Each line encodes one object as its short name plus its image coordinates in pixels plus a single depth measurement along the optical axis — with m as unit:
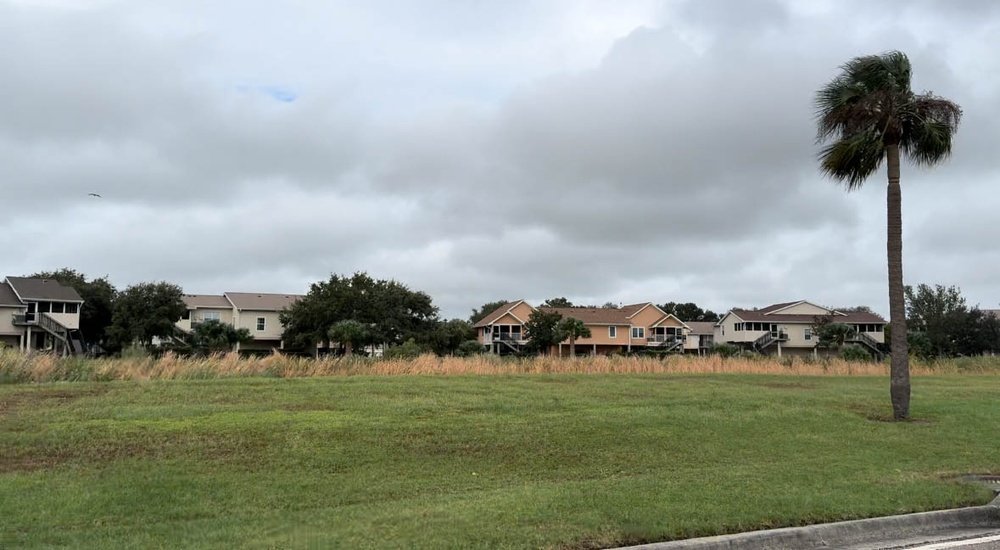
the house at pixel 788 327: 82.12
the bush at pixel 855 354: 43.97
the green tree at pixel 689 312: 129.62
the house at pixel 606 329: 78.00
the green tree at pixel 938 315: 75.75
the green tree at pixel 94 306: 70.94
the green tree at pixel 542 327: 68.44
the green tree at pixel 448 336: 67.25
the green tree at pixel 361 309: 65.81
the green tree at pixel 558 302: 107.33
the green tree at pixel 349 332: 47.03
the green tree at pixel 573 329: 62.56
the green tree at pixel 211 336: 53.19
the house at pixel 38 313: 57.91
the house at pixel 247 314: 74.50
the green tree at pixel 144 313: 61.88
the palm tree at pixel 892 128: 17.70
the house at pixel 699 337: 90.62
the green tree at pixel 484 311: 109.19
